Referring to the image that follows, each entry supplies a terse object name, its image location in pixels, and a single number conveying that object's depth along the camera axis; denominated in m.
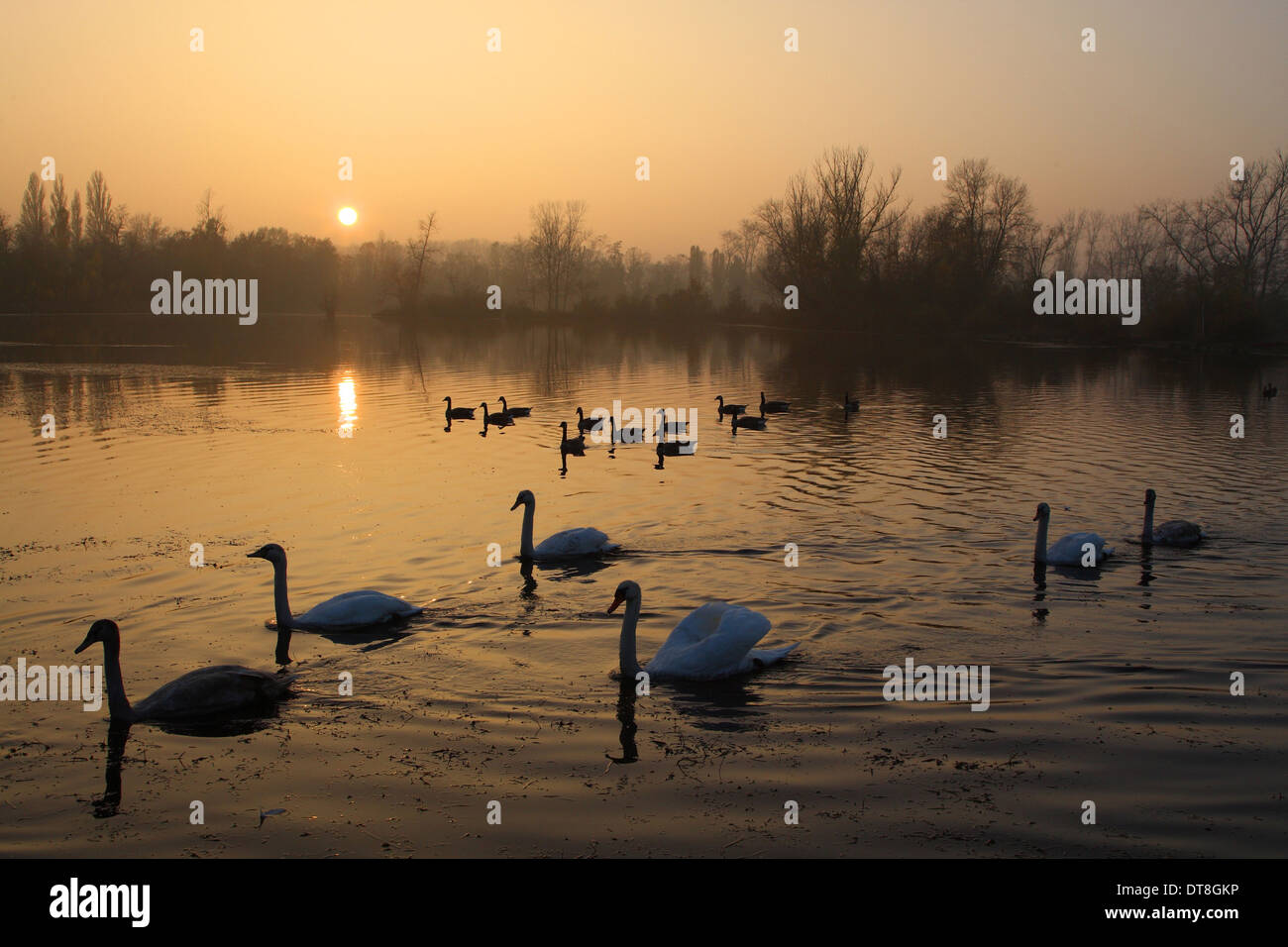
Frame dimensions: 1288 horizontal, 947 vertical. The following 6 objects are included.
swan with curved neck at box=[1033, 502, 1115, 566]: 11.98
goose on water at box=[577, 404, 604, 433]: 25.02
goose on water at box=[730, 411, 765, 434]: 25.88
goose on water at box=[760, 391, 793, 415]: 29.38
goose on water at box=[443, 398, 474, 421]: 26.93
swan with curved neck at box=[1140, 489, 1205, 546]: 12.90
